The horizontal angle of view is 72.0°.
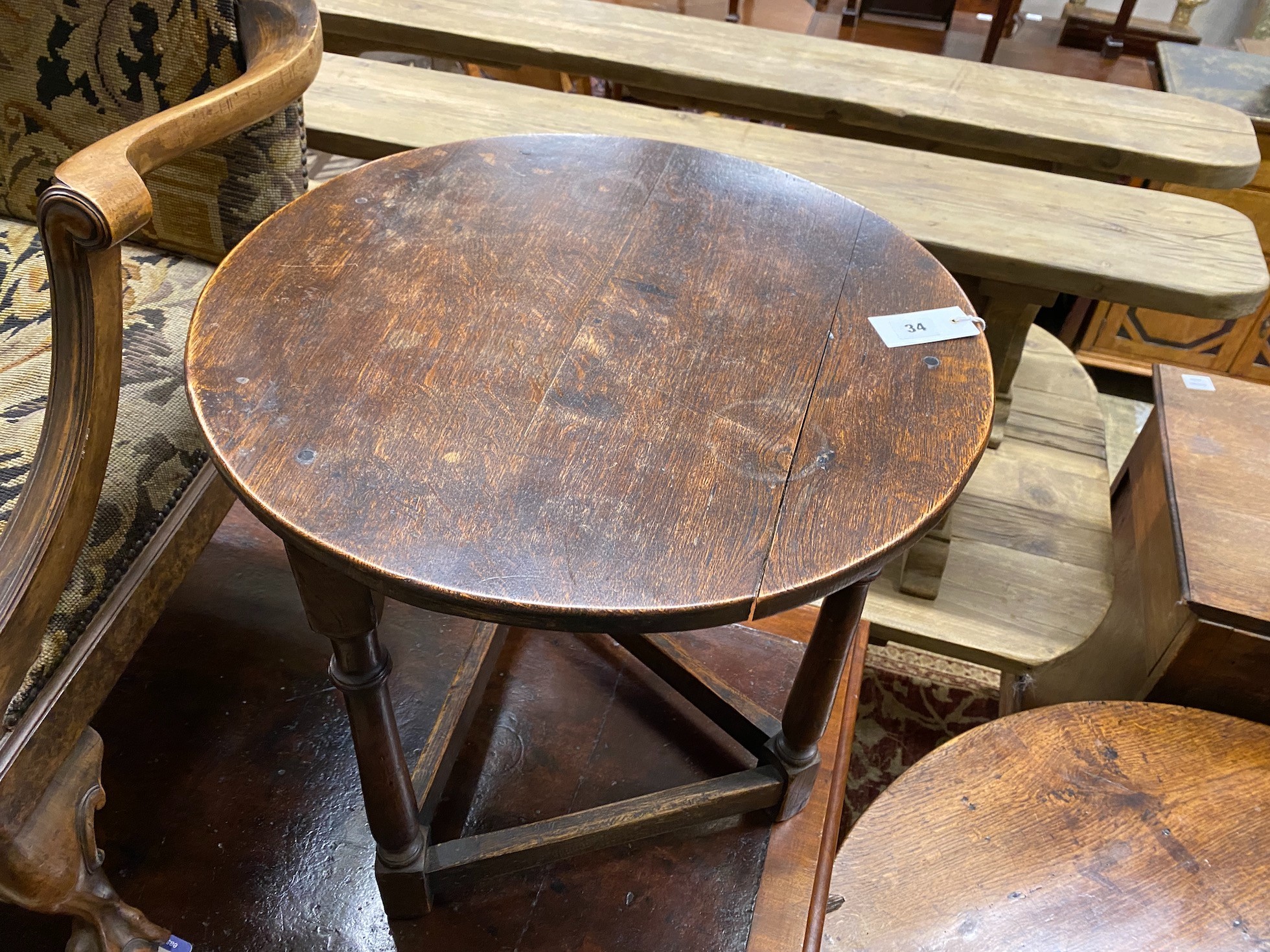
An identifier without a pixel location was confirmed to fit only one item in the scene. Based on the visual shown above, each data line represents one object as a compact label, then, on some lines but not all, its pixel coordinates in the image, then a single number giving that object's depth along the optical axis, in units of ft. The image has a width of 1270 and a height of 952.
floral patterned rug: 5.39
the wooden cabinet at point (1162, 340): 8.58
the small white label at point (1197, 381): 5.13
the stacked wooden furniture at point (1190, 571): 3.85
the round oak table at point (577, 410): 2.15
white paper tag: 2.88
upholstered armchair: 2.49
